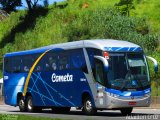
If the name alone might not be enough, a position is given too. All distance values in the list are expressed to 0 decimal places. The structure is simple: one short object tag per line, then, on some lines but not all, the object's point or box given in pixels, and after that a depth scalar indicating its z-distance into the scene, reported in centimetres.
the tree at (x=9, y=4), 7294
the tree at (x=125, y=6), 5626
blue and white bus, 2311
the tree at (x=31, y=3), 6512
